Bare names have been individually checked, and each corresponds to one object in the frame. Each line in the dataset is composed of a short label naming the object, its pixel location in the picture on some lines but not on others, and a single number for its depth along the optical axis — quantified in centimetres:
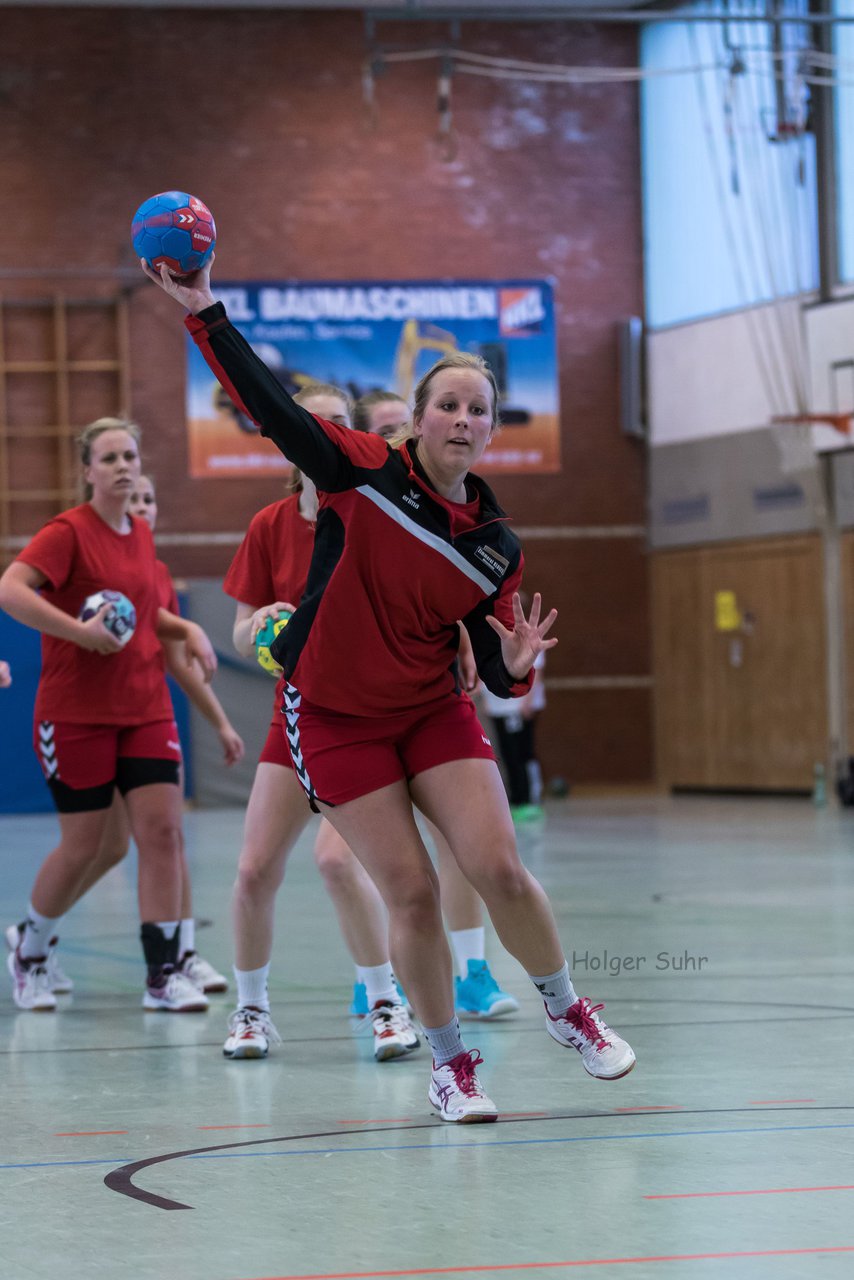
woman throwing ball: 653
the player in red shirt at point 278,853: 825
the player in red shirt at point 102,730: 971
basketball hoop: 2969
